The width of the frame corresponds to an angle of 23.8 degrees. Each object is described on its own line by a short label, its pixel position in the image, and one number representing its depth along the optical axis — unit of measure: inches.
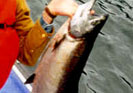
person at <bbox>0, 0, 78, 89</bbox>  103.5
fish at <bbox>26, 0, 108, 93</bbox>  92.2
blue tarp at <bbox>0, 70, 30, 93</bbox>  157.0
